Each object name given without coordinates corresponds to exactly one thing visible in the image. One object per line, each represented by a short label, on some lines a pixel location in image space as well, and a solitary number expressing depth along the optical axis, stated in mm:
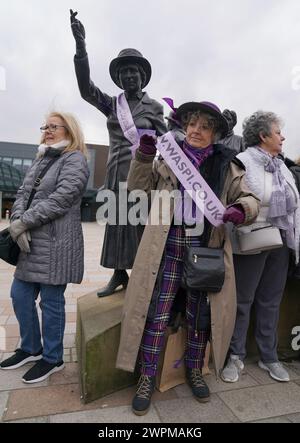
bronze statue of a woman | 2818
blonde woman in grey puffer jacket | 2498
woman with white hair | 2514
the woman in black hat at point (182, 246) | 2172
